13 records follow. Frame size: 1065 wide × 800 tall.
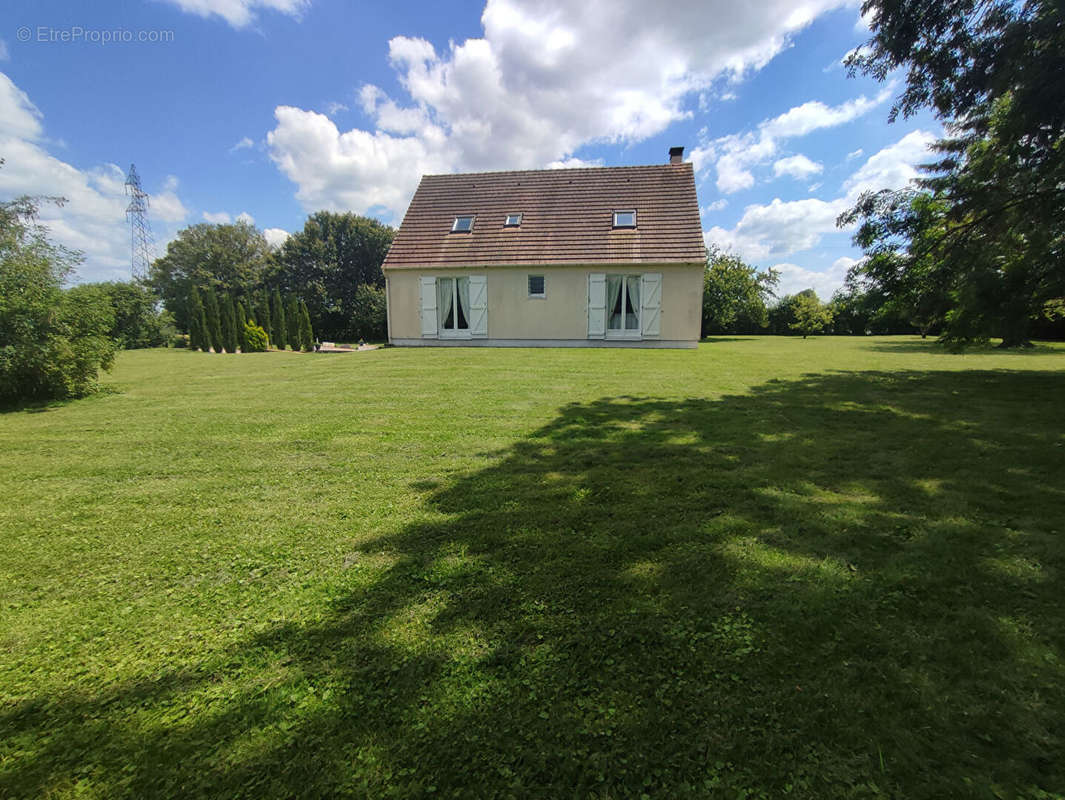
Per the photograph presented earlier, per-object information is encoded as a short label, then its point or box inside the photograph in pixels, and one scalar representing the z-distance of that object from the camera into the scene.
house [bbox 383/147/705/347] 14.23
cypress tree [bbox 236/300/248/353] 19.88
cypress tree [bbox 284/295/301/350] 21.12
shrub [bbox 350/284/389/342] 28.58
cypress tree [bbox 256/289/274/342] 21.28
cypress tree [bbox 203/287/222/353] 19.52
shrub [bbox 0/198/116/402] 6.05
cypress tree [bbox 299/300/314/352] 20.61
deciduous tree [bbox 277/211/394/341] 32.88
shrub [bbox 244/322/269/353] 19.77
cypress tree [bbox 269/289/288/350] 20.92
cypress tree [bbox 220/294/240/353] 19.78
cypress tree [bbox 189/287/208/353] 19.62
